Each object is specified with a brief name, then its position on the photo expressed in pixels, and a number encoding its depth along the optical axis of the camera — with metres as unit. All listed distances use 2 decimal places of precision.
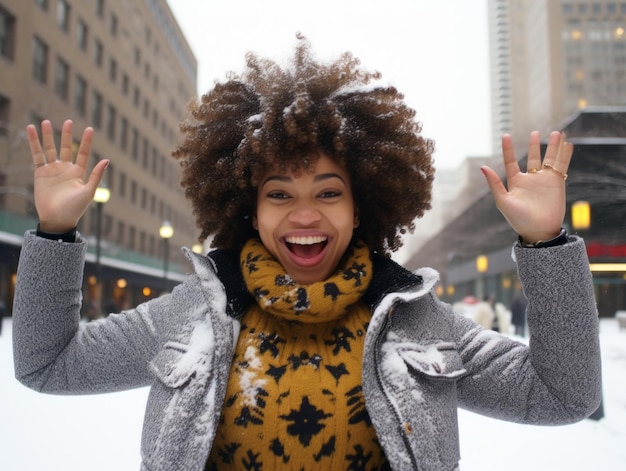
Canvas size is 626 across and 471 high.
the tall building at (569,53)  58.20
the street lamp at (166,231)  20.45
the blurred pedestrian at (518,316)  19.83
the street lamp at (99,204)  15.49
